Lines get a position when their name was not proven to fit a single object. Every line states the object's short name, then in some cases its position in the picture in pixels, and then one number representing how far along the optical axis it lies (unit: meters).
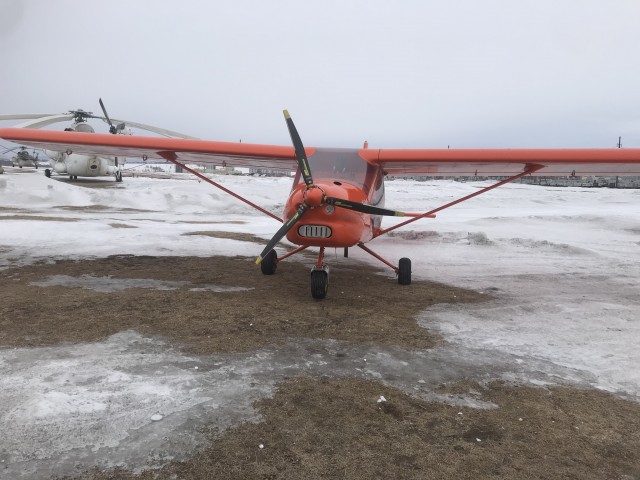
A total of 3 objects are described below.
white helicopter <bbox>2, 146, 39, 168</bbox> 61.12
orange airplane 6.05
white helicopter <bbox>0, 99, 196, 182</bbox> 28.52
